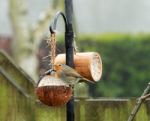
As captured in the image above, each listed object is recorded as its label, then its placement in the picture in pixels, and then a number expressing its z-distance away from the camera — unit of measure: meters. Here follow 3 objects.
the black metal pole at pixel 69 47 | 6.07
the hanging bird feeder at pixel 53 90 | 5.84
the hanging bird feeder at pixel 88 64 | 6.27
